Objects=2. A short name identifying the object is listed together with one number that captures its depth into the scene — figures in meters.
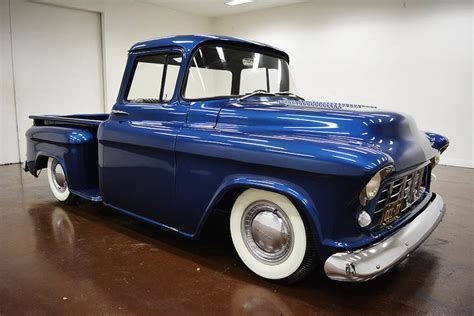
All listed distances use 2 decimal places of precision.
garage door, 6.84
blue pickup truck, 1.95
